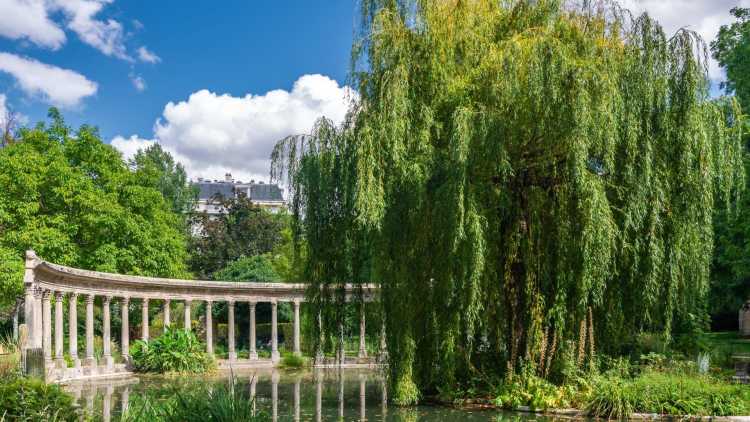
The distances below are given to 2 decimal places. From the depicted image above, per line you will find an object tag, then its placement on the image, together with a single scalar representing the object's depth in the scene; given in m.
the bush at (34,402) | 11.96
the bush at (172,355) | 38.75
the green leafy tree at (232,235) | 72.75
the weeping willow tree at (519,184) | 19.88
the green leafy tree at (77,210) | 41.84
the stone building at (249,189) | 136.25
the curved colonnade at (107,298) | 30.86
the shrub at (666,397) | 19.25
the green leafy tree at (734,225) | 36.34
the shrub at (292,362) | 42.91
